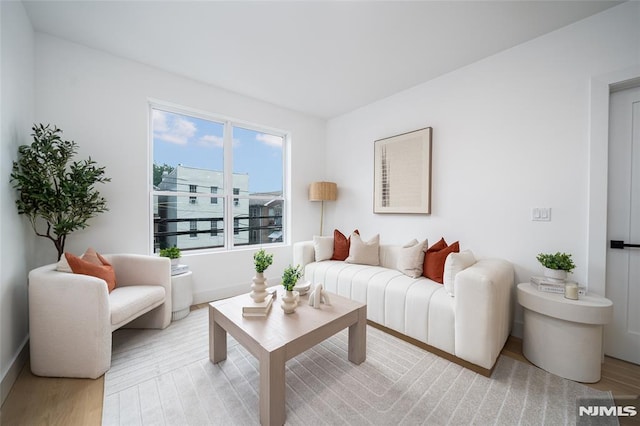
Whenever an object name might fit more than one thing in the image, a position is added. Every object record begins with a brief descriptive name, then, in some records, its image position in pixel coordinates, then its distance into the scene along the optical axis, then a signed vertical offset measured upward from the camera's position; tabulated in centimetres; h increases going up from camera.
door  186 -9
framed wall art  291 +50
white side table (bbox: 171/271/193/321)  250 -91
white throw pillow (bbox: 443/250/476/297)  199 -46
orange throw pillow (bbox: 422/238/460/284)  235 -48
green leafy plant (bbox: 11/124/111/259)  183 +18
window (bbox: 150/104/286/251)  291 +39
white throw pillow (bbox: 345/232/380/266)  302 -52
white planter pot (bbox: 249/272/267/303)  180 -59
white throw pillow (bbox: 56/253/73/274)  180 -43
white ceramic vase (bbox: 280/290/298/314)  170 -66
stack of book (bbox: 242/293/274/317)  166 -70
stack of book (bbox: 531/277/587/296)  178 -56
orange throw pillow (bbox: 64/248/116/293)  183 -46
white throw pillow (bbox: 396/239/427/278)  251 -51
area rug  135 -116
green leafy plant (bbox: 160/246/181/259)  261 -47
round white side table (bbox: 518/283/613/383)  160 -85
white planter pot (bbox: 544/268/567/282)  184 -48
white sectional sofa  169 -79
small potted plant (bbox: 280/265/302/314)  171 -58
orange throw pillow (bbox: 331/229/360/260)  329 -50
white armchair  161 -79
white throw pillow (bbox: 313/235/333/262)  329 -51
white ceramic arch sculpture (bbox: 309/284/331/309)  183 -68
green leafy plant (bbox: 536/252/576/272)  184 -38
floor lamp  377 +32
